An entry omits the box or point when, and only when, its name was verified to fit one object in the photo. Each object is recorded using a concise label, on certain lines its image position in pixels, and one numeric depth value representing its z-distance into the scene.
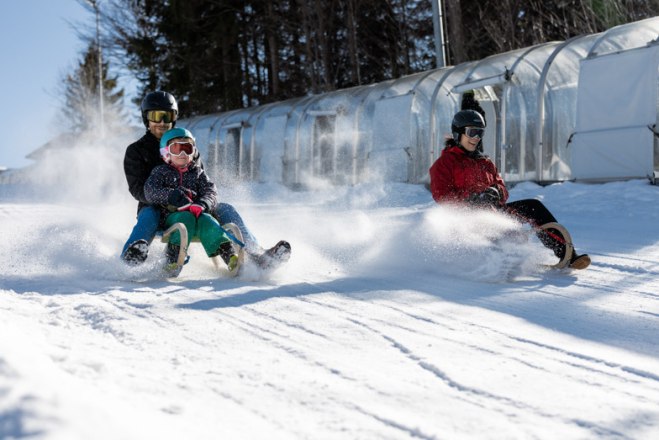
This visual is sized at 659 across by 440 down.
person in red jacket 5.59
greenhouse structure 11.88
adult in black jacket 5.13
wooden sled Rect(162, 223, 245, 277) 5.18
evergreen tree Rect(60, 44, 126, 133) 44.16
